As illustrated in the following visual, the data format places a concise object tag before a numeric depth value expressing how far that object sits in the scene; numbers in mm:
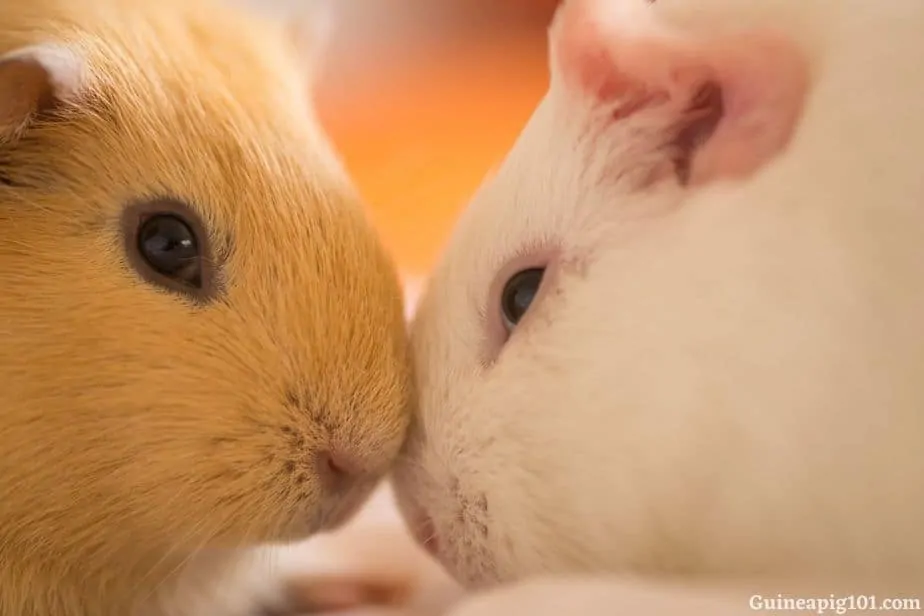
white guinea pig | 225
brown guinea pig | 239
